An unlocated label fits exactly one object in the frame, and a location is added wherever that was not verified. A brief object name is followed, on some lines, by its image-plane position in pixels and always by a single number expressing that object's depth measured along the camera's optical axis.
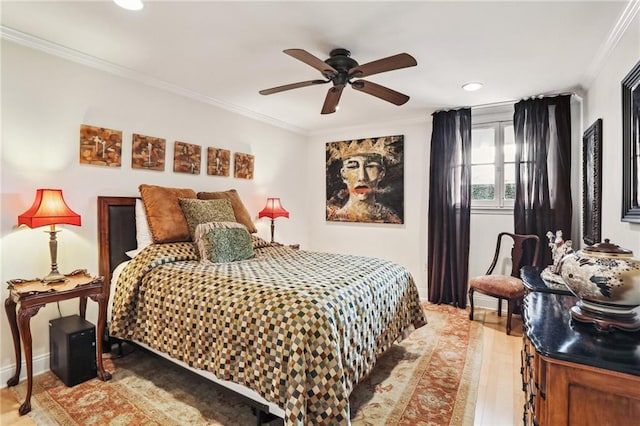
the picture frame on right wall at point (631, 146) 1.85
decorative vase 1.14
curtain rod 3.41
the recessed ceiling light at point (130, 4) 1.95
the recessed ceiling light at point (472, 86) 3.22
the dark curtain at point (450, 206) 4.04
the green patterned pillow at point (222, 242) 2.76
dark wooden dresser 0.96
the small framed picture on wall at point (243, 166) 4.15
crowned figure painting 4.66
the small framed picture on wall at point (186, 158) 3.47
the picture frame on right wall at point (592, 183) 2.58
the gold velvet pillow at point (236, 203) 3.55
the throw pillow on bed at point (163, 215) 2.88
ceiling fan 2.11
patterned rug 1.97
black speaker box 2.28
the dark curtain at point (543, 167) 3.47
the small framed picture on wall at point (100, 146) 2.75
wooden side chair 3.30
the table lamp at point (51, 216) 2.26
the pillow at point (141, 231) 2.91
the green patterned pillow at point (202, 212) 3.06
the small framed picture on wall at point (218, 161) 3.82
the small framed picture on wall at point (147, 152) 3.12
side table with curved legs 2.05
